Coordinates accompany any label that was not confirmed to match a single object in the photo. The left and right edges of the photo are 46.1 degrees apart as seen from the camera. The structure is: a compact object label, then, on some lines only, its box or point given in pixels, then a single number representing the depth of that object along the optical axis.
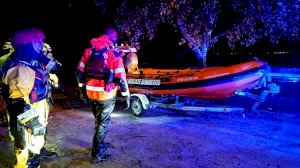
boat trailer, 7.80
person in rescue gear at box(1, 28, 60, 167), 3.99
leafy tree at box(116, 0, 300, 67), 9.52
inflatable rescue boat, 7.68
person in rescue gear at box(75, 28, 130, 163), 5.16
